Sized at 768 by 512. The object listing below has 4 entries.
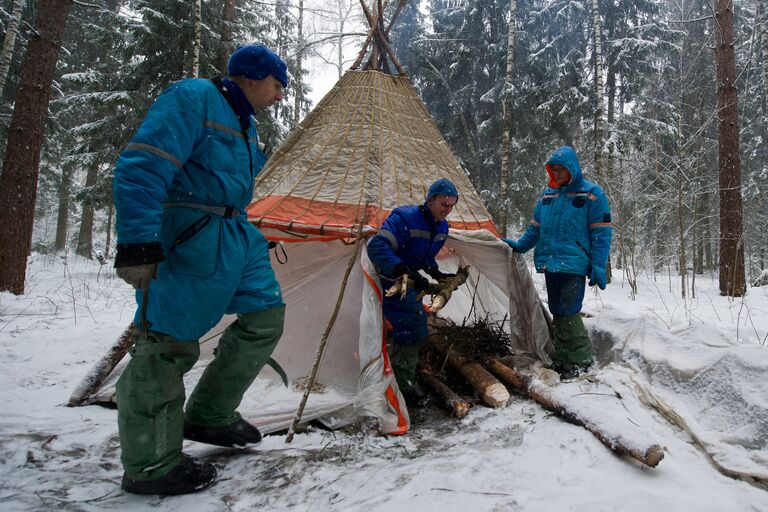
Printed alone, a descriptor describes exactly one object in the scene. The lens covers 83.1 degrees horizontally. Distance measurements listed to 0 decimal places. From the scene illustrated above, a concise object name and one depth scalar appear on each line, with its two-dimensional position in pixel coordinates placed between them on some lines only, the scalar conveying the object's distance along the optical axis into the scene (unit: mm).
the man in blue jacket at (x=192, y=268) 1463
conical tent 2580
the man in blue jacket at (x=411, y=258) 2695
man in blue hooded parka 3074
